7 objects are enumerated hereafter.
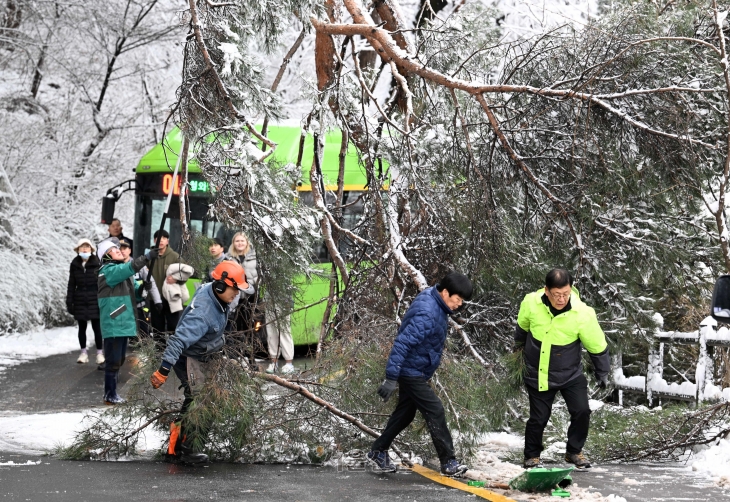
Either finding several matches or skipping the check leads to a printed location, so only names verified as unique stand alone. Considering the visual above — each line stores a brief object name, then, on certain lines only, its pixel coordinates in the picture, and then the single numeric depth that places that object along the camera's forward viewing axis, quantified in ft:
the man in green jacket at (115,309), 68.54
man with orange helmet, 48.96
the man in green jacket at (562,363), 49.47
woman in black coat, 89.45
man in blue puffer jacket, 46.91
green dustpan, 41.93
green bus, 93.20
